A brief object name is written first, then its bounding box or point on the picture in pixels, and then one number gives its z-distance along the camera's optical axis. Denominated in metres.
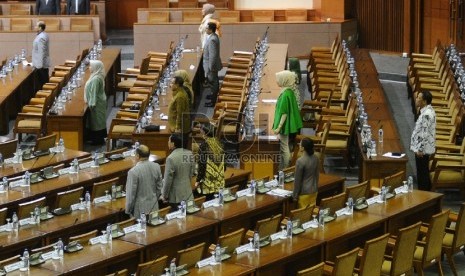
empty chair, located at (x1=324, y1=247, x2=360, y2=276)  11.41
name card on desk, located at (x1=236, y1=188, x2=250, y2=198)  13.82
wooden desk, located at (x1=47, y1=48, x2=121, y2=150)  17.22
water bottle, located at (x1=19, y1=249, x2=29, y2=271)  11.20
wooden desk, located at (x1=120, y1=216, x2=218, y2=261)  12.12
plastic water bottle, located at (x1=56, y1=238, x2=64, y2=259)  11.59
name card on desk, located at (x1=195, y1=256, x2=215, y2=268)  11.49
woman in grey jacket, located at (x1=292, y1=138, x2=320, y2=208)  13.13
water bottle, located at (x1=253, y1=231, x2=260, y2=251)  11.97
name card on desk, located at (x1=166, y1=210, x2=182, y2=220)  12.84
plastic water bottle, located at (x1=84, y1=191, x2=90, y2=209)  13.36
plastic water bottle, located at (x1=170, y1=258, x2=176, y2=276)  11.09
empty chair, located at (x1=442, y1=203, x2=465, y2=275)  13.02
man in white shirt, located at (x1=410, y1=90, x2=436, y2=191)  15.16
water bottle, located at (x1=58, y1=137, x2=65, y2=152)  15.78
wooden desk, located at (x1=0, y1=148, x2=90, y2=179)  14.82
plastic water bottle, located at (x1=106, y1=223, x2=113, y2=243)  12.05
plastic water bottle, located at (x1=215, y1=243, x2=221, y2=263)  11.59
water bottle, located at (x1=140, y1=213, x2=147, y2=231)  12.44
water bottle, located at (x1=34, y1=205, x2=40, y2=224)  12.77
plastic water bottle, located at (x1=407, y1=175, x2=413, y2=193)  13.96
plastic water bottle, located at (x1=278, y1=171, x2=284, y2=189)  14.21
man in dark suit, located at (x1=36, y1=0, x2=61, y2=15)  24.36
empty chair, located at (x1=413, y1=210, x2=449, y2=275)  12.60
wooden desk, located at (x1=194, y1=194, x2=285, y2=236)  13.06
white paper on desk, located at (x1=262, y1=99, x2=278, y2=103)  17.56
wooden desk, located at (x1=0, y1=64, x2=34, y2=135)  18.75
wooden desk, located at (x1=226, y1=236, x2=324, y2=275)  11.68
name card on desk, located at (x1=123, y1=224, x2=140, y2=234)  12.34
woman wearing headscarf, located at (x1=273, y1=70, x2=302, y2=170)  15.41
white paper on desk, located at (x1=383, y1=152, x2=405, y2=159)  15.03
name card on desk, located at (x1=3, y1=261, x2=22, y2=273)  11.11
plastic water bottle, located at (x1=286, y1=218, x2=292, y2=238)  12.37
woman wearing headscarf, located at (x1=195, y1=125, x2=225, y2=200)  13.65
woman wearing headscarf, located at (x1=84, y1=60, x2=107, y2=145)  17.78
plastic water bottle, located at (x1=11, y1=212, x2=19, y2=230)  12.55
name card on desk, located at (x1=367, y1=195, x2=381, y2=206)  13.53
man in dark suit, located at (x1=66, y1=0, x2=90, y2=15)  24.25
